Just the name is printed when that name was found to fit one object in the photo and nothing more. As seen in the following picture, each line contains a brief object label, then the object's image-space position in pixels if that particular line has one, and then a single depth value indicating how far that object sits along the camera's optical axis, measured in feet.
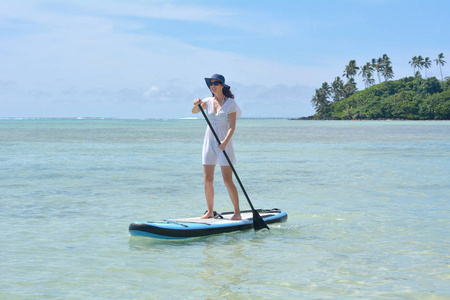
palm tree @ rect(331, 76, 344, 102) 526.16
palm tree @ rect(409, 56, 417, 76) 470.06
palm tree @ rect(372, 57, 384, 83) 458.09
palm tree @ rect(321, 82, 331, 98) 532.32
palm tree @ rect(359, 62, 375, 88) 463.01
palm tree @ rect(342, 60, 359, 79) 463.01
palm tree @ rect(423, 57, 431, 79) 466.70
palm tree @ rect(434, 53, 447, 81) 470.39
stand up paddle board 23.67
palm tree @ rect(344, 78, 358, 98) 514.27
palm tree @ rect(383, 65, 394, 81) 455.13
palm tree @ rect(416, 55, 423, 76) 468.75
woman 24.98
